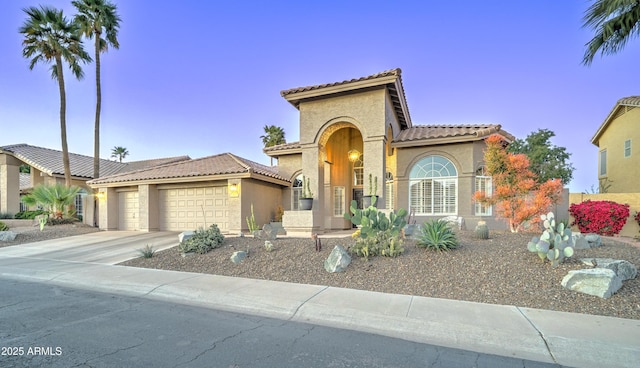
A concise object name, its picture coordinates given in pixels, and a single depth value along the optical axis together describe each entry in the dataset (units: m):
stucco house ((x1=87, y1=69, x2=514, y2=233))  12.92
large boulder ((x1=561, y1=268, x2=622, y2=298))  5.26
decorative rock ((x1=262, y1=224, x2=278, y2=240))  11.66
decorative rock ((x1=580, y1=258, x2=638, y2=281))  5.80
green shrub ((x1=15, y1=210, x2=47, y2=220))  20.92
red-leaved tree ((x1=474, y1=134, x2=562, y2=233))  9.71
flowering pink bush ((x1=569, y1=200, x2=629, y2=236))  12.54
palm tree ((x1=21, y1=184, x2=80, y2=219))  17.62
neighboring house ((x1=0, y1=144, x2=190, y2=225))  21.55
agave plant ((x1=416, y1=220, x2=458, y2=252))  7.56
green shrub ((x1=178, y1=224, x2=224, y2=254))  9.61
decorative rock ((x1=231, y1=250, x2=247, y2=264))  8.44
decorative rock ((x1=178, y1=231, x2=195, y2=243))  10.60
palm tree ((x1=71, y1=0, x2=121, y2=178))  19.52
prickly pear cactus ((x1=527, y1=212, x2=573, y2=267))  6.25
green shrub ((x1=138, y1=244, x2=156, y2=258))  9.52
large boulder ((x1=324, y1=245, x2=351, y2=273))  7.22
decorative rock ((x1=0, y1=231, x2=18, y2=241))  14.01
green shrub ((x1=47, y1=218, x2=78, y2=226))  18.03
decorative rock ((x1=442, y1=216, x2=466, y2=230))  11.92
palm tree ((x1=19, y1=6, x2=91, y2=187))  18.55
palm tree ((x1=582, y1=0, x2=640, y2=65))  8.73
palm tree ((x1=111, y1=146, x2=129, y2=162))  51.06
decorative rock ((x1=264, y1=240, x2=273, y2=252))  9.10
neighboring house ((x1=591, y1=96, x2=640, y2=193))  17.31
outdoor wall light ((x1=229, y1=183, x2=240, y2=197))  14.83
